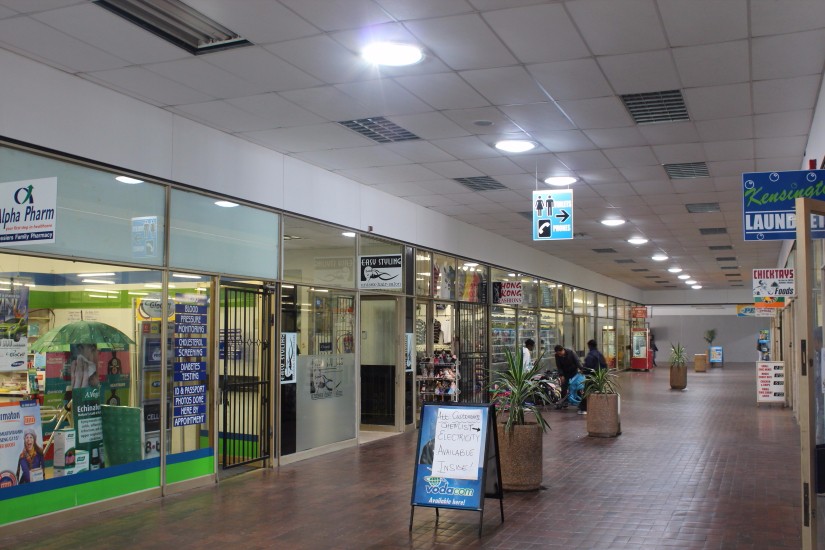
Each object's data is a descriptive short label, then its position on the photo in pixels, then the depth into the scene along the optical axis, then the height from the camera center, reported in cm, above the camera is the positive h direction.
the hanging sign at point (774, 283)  1287 +71
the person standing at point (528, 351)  1625 -59
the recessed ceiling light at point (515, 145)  945 +223
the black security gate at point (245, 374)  912 -56
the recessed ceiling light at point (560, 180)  1152 +218
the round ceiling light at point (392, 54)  635 +228
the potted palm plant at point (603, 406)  1173 -121
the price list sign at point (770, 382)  1678 -122
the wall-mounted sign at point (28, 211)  614 +93
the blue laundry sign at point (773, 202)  608 +100
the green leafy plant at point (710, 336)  4277 -55
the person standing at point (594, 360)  1511 -66
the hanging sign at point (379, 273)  1182 +82
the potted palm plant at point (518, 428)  751 -99
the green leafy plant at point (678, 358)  2218 -91
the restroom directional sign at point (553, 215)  1019 +148
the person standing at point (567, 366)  1638 -83
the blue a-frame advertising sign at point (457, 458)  632 -109
